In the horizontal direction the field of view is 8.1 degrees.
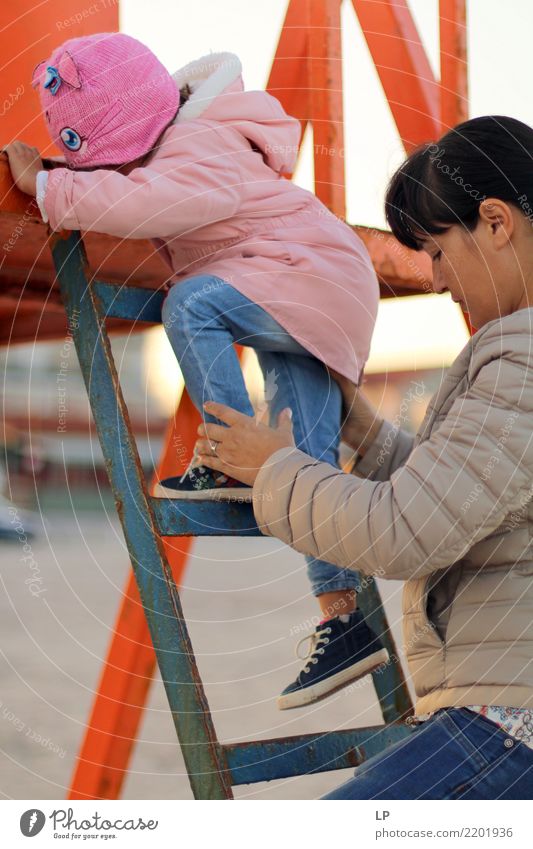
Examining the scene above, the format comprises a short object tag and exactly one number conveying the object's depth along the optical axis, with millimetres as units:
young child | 5139
